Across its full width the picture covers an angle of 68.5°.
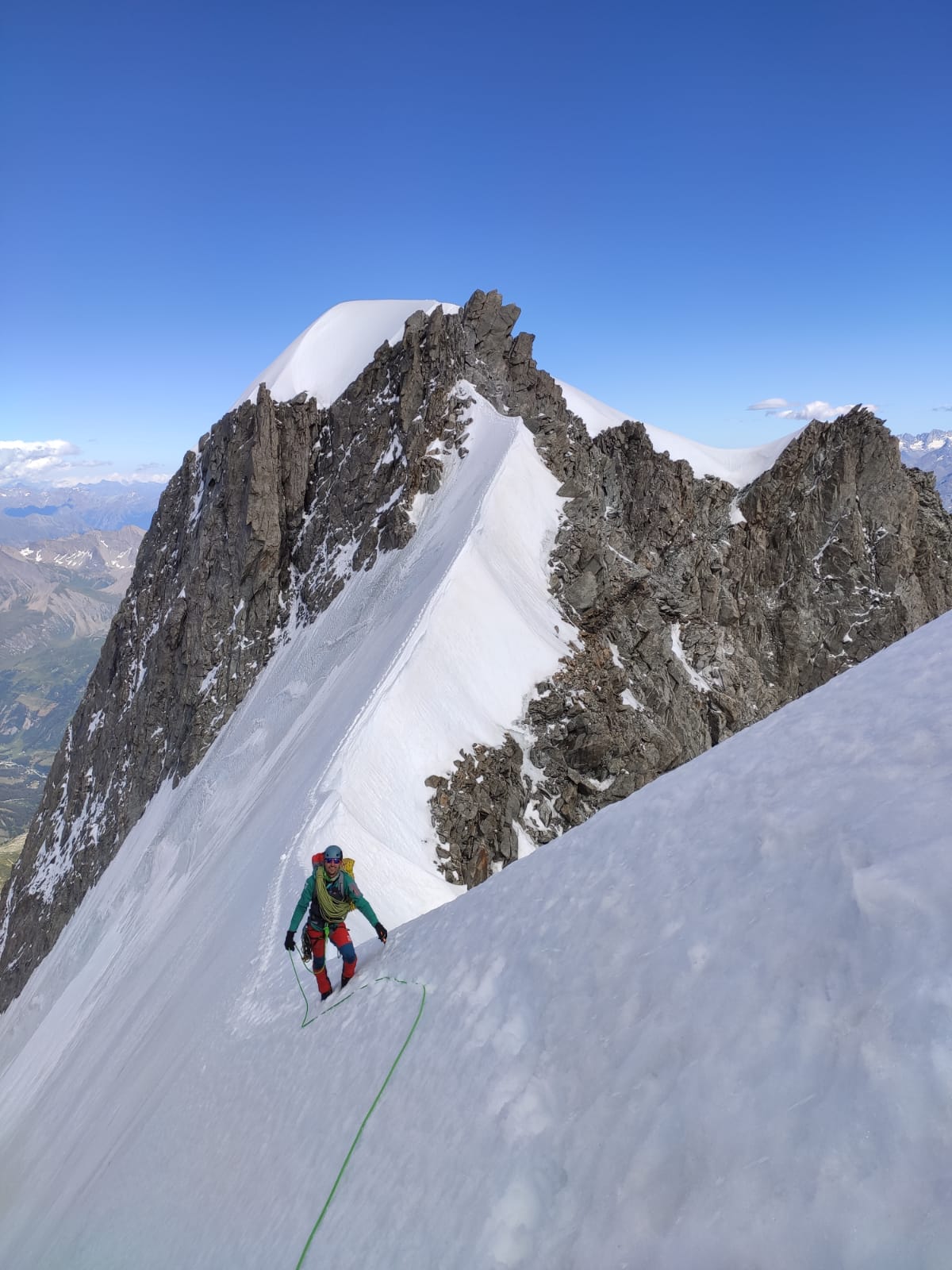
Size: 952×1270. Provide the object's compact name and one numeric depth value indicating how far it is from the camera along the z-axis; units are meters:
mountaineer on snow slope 8.12
